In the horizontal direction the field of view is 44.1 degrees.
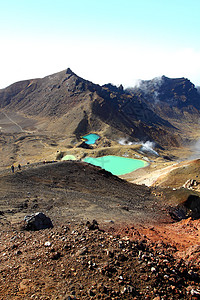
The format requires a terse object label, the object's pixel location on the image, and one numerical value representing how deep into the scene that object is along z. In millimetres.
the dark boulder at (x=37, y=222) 12938
